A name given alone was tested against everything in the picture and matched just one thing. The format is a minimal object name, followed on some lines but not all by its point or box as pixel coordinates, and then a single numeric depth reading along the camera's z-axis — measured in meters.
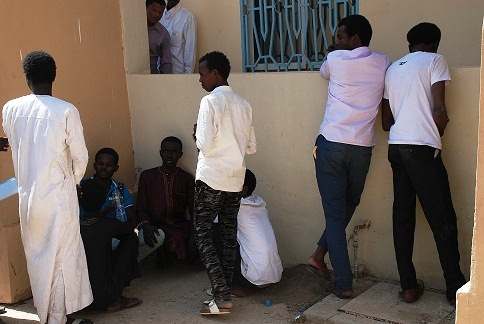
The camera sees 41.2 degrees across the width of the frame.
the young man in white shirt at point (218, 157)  3.72
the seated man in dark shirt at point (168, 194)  4.89
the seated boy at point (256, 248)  4.20
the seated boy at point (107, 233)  4.05
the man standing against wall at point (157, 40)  6.04
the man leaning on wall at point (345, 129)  3.85
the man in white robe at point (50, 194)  3.51
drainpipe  4.26
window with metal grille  5.50
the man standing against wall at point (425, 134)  3.63
